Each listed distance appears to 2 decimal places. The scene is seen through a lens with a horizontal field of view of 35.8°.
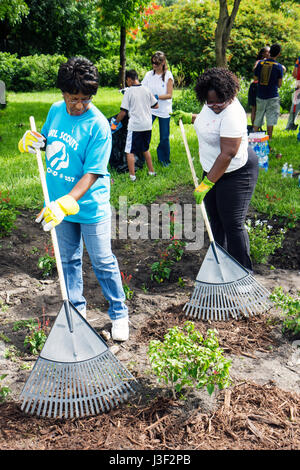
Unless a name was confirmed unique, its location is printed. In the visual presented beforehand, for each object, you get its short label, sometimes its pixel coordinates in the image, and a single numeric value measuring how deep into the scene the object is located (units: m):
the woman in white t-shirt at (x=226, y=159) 3.27
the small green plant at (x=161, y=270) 4.16
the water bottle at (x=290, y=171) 6.15
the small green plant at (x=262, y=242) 4.39
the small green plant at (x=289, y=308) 3.21
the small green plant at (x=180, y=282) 4.13
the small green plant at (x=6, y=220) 4.57
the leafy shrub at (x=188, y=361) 2.60
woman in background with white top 6.39
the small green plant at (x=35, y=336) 3.19
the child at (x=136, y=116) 6.00
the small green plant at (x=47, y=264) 4.13
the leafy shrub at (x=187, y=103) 10.62
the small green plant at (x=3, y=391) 2.72
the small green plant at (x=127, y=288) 3.89
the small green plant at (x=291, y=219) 4.94
